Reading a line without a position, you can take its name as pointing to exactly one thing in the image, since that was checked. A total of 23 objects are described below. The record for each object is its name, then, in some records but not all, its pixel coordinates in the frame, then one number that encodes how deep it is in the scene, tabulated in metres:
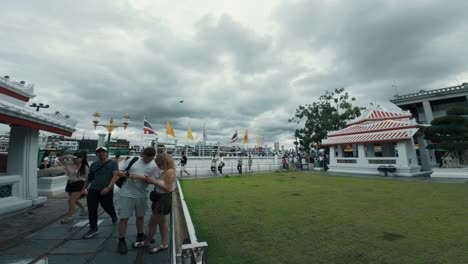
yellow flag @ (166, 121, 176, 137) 18.72
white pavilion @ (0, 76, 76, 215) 5.61
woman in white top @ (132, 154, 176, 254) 3.18
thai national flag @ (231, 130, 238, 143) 21.64
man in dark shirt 3.82
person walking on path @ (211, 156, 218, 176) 16.39
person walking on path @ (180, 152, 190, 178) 14.15
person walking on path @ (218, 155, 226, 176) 16.42
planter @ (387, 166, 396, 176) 14.91
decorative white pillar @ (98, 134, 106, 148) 12.93
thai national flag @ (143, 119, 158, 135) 16.18
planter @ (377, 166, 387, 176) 15.10
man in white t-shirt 3.24
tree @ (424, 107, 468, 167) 12.69
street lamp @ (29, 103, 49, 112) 16.08
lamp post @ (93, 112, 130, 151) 16.06
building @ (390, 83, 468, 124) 24.52
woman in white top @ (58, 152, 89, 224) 4.77
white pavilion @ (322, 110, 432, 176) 14.84
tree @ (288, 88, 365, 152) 25.52
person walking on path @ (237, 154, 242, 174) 17.91
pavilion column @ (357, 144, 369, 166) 16.95
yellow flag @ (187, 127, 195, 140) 21.19
